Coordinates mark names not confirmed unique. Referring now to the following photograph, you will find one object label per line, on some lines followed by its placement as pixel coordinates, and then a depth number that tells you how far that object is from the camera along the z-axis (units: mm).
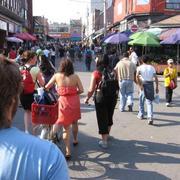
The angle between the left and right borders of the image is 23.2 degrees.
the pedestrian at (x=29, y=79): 7691
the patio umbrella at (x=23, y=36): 38562
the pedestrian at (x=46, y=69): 8825
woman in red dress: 7148
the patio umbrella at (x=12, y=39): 33688
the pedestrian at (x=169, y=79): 13234
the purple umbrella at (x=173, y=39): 23703
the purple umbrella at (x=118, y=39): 27984
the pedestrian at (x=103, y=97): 7843
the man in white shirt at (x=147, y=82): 10242
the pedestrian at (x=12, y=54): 23031
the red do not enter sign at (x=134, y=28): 30544
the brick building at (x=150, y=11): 36156
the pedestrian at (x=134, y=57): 21078
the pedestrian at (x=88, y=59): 29694
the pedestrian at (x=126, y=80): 11688
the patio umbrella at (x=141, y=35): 23656
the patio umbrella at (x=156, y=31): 28062
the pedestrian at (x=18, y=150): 1945
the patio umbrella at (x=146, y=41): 22969
